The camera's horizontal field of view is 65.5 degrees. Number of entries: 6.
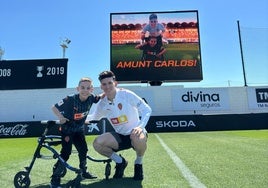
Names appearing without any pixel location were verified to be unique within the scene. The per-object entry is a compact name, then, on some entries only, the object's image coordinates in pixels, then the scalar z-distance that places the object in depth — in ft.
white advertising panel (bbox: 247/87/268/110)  50.59
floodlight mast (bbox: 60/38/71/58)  65.94
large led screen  44.09
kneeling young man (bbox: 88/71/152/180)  8.62
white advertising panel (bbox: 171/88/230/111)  49.61
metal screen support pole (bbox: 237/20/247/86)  50.89
